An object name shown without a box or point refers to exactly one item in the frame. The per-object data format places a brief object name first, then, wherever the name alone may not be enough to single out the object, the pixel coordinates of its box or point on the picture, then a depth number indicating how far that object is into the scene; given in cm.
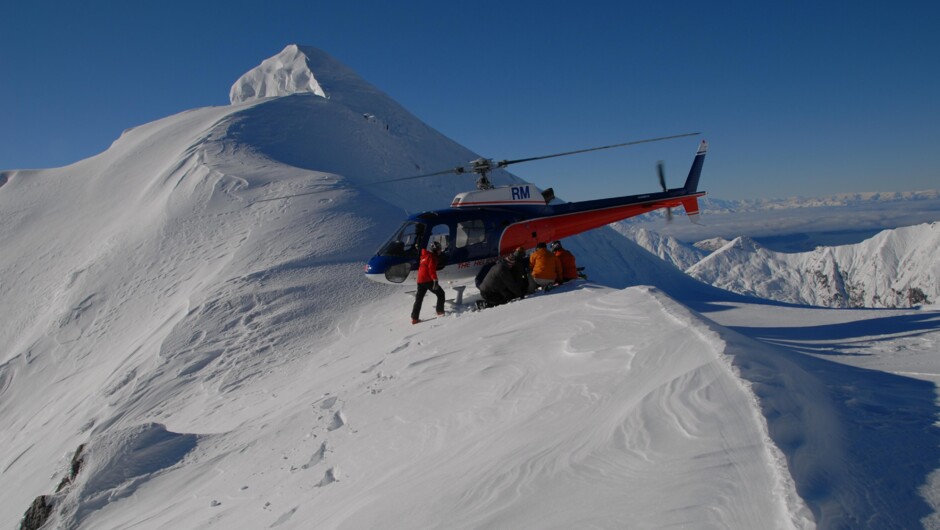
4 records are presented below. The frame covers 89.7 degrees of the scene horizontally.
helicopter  1145
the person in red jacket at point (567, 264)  1105
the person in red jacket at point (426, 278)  1091
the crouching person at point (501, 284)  1041
